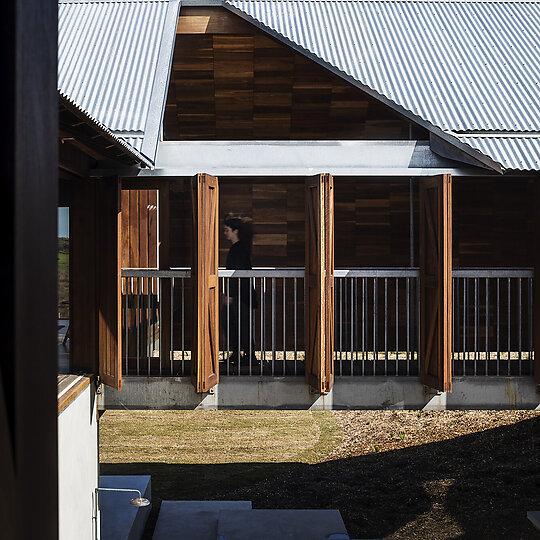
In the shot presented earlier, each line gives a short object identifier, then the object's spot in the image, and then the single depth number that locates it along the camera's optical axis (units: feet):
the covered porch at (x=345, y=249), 24.21
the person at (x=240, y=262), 27.48
